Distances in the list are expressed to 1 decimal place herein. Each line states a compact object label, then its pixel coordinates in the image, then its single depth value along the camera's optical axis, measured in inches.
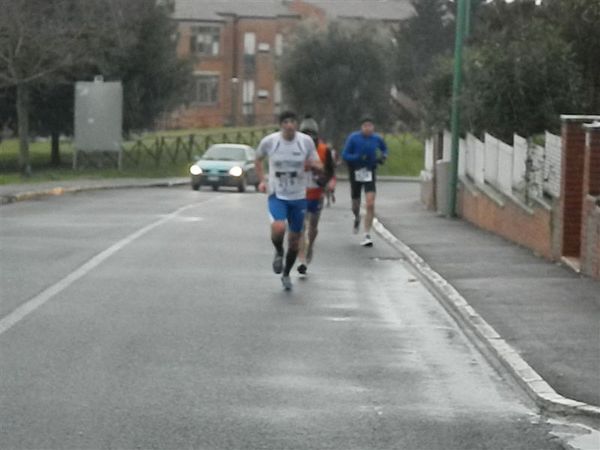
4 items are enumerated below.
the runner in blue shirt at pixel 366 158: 858.1
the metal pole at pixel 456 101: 1069.8
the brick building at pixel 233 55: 3531.0
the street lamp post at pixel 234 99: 3562.0
